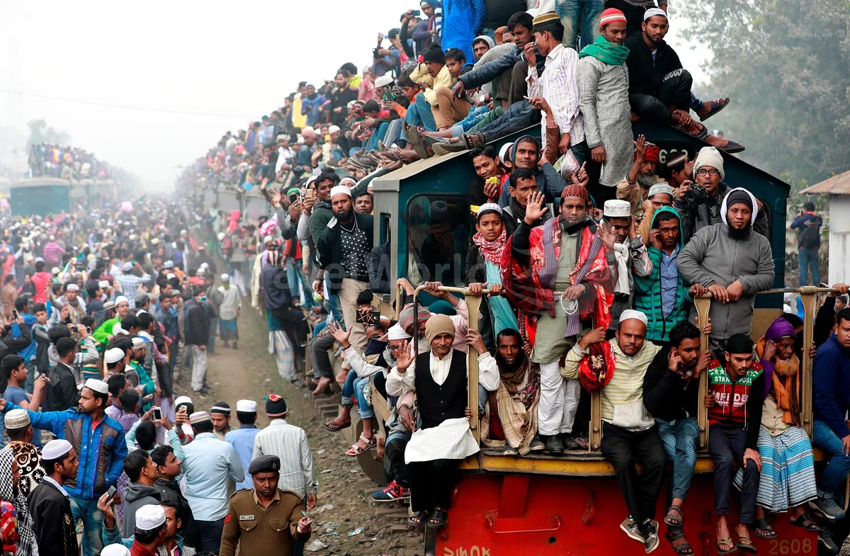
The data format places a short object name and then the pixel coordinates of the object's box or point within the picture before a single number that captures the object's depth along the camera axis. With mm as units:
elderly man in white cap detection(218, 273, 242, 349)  18344
